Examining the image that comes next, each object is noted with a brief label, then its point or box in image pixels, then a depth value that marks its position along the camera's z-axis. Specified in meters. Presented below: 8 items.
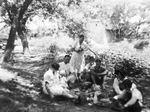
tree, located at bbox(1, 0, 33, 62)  13.21
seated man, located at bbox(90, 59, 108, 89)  7.89
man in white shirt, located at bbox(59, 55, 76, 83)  8.50
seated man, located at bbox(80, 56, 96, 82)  8.38
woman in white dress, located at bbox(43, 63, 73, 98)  6.84
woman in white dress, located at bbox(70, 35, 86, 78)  9.29
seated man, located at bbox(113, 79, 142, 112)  5.88
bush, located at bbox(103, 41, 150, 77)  10.66
